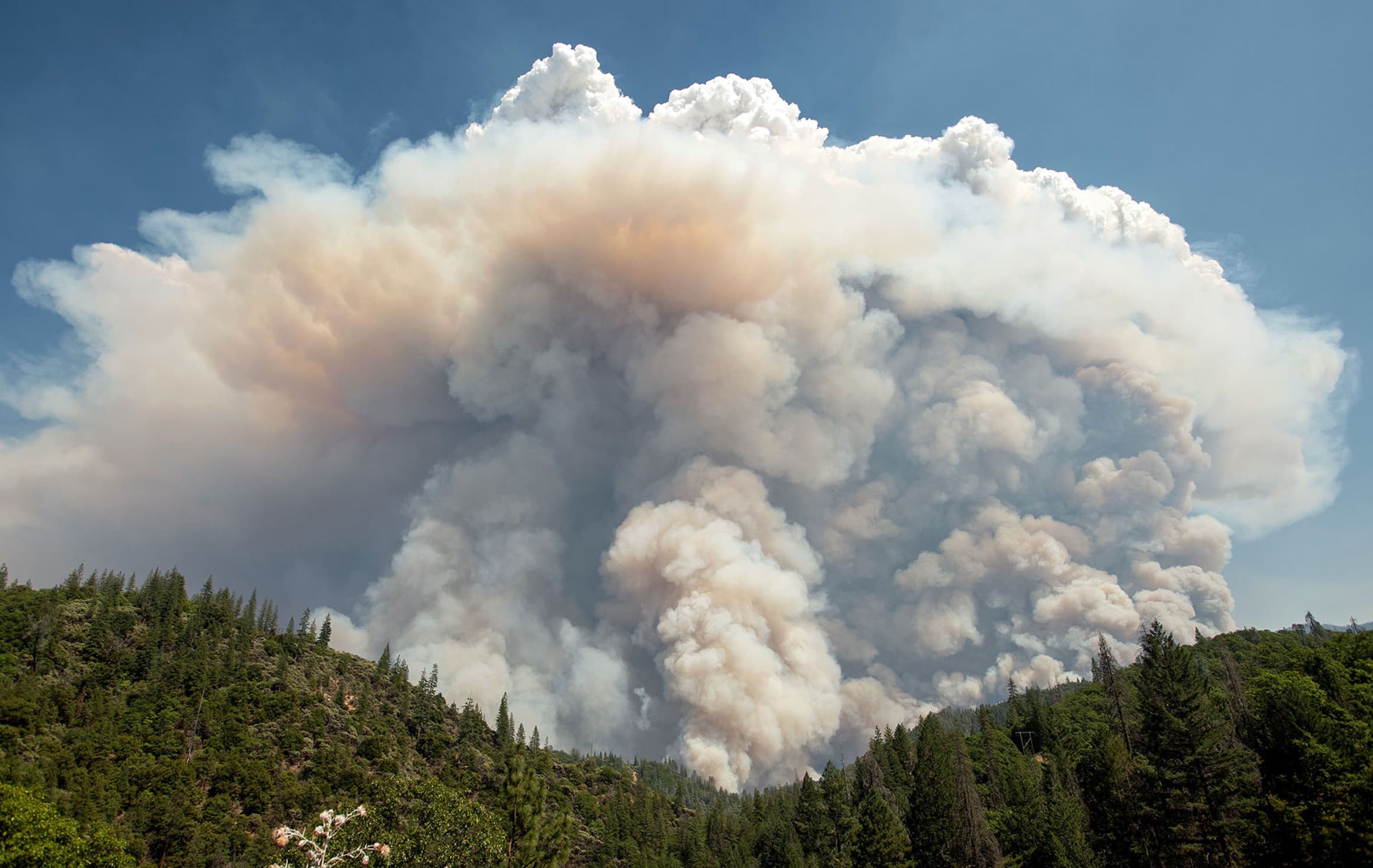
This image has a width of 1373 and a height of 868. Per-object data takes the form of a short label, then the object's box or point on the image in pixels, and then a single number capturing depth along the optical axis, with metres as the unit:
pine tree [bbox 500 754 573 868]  49.84
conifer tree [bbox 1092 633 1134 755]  141.00
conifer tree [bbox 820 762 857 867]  121.48
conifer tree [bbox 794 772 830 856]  128.00
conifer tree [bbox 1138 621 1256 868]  63.16
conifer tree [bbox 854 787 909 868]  99.31
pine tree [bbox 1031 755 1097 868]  89.12
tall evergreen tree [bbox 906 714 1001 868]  97.25
